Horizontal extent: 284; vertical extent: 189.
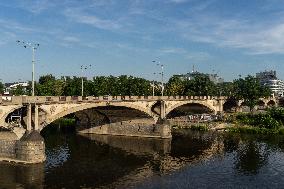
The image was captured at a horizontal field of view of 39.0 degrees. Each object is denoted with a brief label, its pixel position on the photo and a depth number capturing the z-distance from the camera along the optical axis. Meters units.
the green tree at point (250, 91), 158.38
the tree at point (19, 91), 168.62
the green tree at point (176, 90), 194.26
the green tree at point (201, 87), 181.50
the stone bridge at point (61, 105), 68.69
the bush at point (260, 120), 120.81
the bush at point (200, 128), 123.88
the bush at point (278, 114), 129.38
